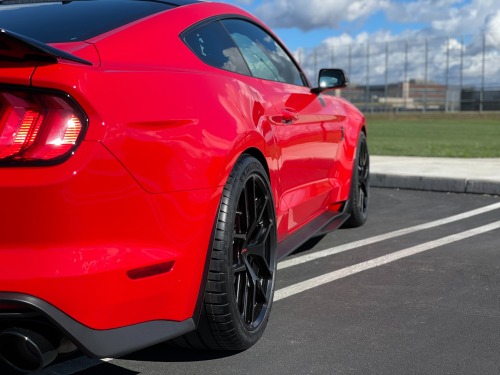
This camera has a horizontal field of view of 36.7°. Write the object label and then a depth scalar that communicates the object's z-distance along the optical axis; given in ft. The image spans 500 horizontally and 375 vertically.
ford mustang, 7.59
